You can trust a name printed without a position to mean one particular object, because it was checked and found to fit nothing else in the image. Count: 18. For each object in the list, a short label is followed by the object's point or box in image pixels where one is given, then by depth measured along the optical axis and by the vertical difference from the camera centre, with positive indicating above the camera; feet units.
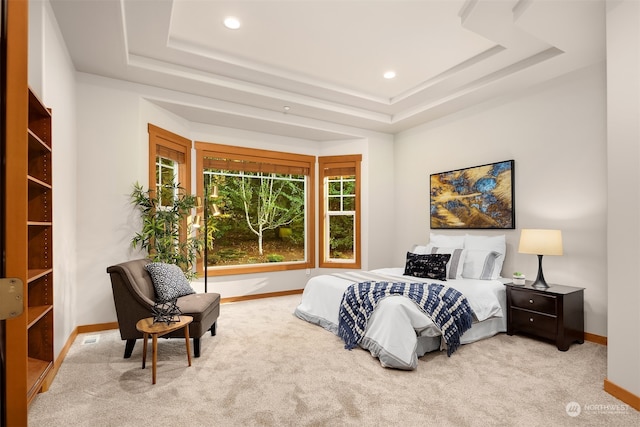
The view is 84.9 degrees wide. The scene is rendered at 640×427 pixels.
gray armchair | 9.70 -2.70
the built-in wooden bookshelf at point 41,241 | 7.89 -0.64
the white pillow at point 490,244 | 13.70 -1.36
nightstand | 10.73 -3.30
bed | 9.48 -3.09
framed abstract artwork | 14.19 +0.60
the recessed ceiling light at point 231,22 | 10.30 +5.72
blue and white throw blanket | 10.30 -2.93
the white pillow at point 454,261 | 13.58 -1.97
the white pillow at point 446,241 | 15.28 -1.34
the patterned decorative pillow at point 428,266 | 13.32 -2.13
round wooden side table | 8.57 -2.88
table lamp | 11.30 -1.09
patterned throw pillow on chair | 10.82 -2.19
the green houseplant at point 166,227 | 13.14 -0.55
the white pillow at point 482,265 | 13.34 -2.11
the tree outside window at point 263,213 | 18.80 -0.02
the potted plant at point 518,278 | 12.22 -2.39
